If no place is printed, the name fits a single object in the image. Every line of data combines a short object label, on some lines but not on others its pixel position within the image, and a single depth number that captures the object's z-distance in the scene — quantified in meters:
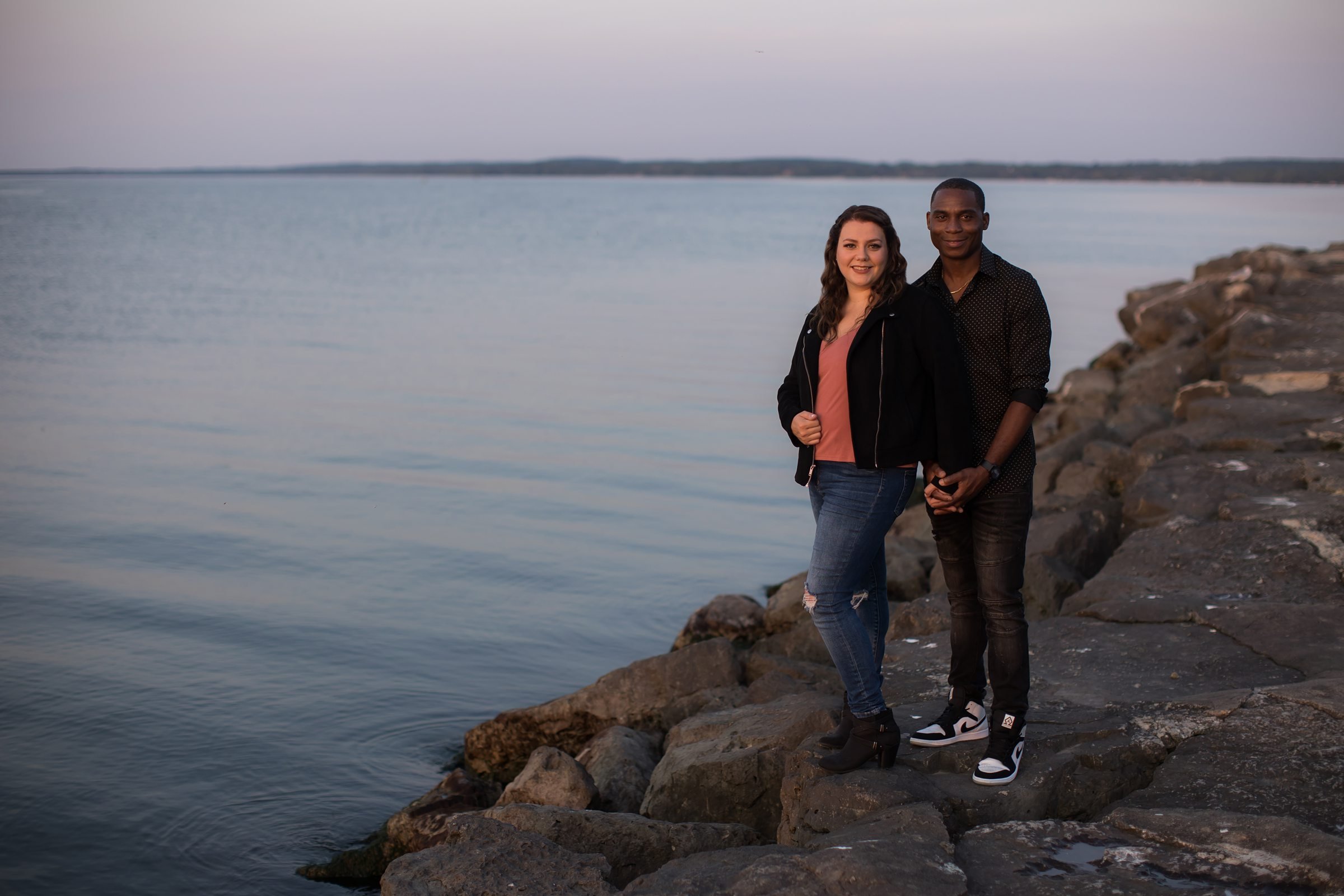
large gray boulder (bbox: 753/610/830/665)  6.88
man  3.84
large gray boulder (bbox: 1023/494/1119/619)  6.74
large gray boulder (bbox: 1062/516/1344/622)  5.84
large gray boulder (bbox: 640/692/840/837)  4.71
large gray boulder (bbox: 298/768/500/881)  5.30
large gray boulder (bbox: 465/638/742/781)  6.43
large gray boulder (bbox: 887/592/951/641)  6.38
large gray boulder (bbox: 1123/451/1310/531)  7.71
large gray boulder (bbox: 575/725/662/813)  5.36
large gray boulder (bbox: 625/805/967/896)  3.24
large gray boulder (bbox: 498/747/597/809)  5.09
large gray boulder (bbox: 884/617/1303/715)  4.82
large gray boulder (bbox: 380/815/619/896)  3.72
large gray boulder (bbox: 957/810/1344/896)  3.21
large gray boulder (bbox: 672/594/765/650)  7.77
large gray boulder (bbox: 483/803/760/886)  4.22
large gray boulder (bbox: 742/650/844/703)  6.07
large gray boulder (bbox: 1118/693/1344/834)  3.75
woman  3.73
